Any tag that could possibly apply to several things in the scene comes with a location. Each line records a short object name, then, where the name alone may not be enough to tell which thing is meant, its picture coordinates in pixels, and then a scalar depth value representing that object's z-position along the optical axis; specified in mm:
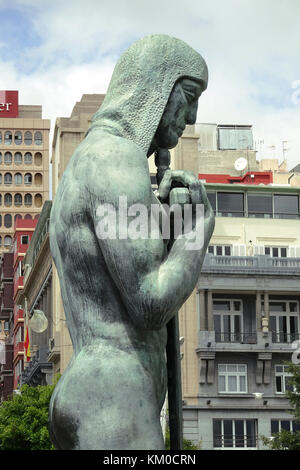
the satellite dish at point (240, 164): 72812
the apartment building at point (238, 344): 56656
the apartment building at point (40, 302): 69312
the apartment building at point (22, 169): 137250
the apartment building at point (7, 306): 106000
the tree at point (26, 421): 39531
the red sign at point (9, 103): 143375
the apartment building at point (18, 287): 91000
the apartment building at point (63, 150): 63094
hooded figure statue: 4406
